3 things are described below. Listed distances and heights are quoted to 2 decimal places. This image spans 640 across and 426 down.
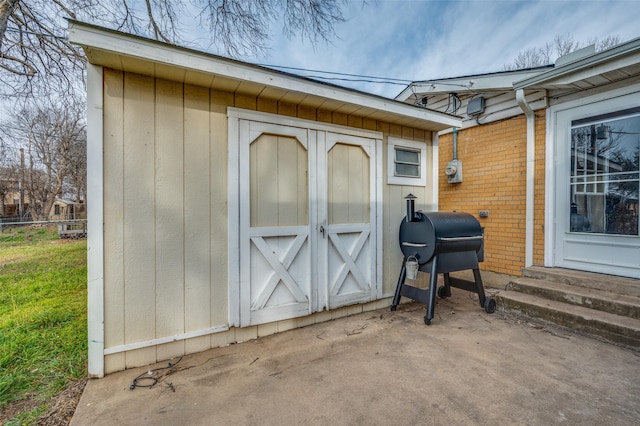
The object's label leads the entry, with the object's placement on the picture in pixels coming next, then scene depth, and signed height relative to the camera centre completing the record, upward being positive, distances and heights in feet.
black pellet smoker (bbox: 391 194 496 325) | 9.90 -1.36
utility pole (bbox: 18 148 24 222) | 49.80 +4.44
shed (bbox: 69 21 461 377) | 7.02 +0.37
